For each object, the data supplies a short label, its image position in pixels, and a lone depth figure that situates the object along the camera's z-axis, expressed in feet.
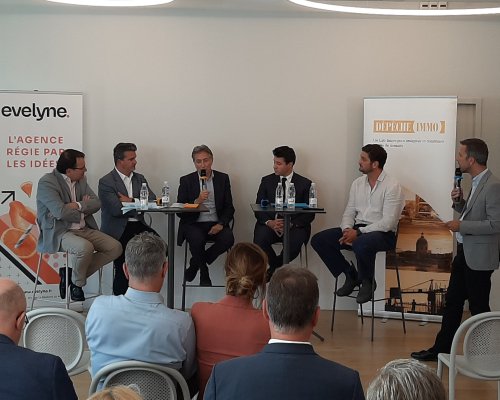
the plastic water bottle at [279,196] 20.95
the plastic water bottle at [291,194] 22.05
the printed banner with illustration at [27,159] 23.06
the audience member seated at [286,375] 6.82
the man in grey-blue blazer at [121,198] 22.59
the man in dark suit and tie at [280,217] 22.41
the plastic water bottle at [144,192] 21.66
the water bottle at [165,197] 20.54
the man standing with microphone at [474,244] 16.60
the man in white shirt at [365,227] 20.58
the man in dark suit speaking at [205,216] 22.83
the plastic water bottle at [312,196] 20.70
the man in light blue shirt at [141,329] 9.55
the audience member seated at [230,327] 9.75
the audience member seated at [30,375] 6.84
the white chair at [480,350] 11.62
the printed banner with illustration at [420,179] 22.59
